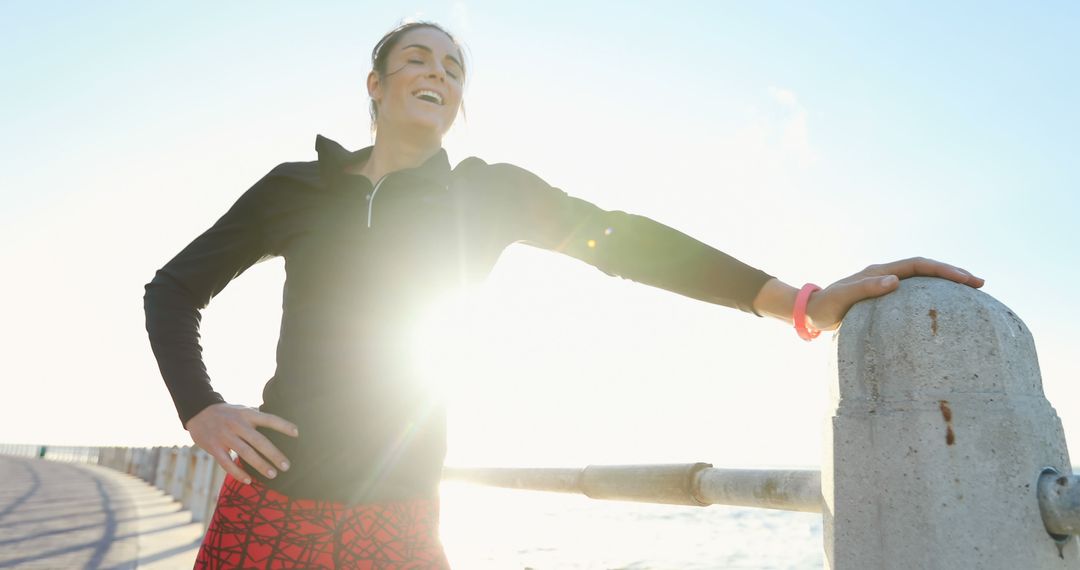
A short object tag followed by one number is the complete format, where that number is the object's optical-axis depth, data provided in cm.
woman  163
